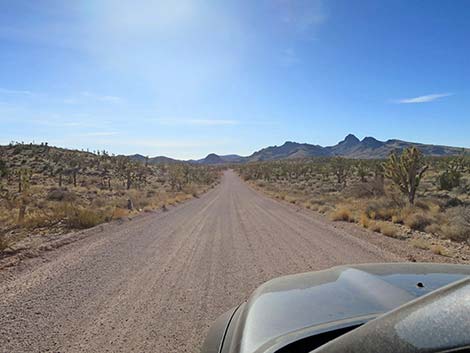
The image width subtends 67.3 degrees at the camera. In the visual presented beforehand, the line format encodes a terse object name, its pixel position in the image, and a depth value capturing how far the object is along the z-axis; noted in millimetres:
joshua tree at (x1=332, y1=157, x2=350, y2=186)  44156
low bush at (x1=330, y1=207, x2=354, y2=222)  15361
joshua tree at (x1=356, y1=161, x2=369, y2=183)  39356
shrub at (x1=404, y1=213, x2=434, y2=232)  12914
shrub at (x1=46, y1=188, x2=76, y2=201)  23538
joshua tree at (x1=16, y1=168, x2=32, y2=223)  13709
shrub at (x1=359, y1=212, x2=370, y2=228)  13370
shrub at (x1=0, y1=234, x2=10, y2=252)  8806
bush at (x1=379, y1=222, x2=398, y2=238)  11609
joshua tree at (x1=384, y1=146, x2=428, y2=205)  18734
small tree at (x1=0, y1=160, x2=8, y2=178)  34381
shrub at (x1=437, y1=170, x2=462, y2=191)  27297
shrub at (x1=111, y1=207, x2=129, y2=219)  15793
